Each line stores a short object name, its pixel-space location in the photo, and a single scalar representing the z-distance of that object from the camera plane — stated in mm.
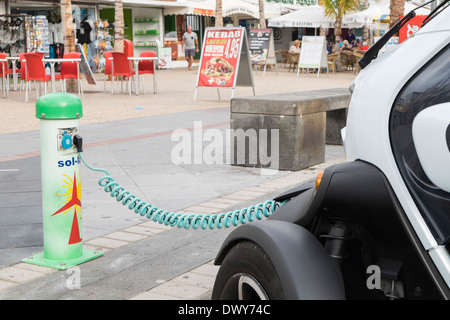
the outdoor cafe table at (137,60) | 15896
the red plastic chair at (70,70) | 14531
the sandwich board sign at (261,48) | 24669
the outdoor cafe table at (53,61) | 13711
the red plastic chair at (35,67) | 14094
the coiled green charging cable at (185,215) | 3371
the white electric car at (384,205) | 1834
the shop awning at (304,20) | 29188
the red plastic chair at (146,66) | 16661
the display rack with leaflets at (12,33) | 21672
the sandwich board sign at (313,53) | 24156
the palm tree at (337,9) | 28828
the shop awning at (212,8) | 31438
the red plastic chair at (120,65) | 15805
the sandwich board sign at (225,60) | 13719
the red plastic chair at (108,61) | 17125
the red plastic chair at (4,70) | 15653
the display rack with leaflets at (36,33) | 21109
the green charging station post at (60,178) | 3926
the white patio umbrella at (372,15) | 26312
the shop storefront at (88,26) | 21406
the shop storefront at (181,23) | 31641
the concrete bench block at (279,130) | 6992
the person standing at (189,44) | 29188
